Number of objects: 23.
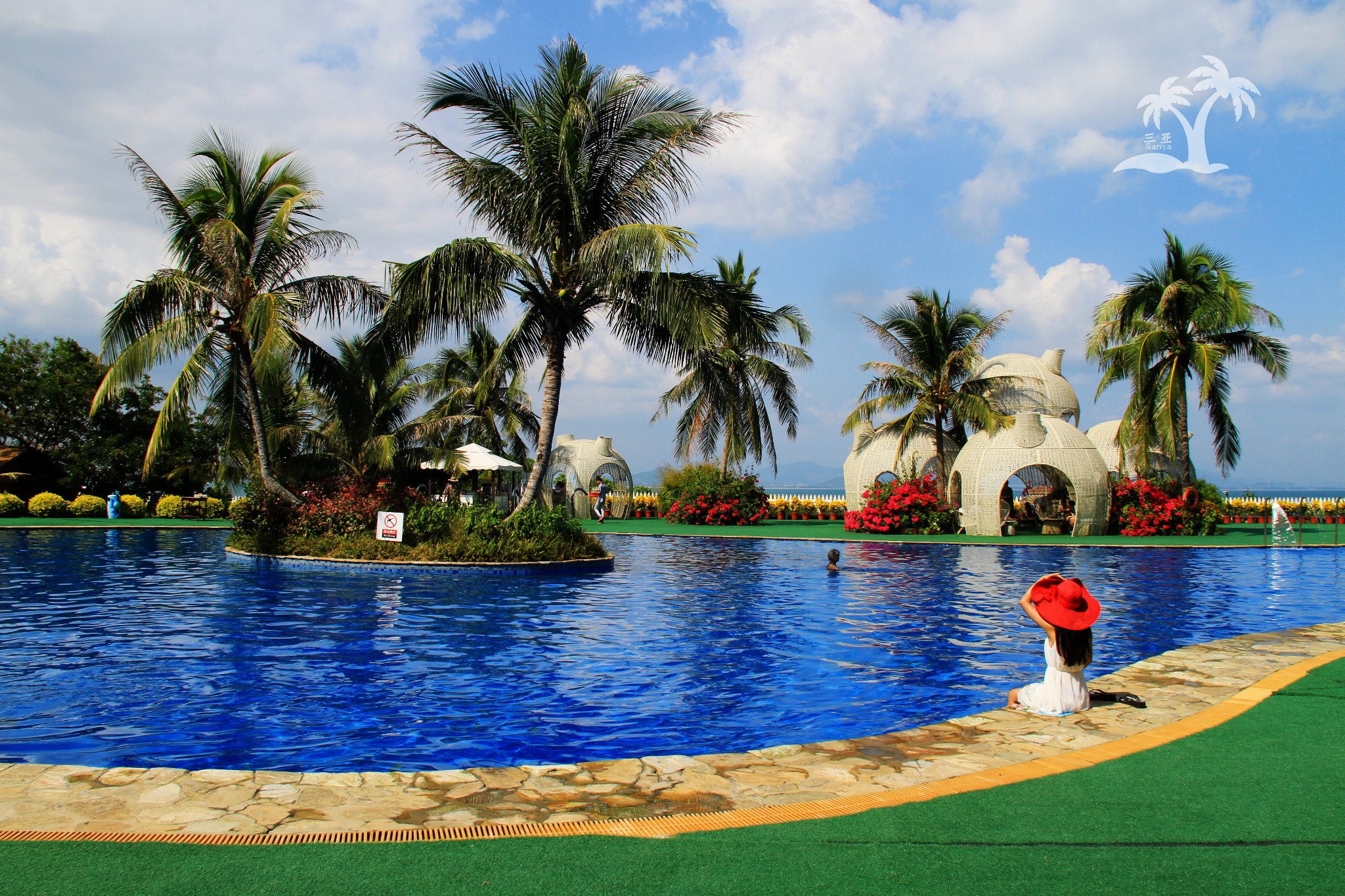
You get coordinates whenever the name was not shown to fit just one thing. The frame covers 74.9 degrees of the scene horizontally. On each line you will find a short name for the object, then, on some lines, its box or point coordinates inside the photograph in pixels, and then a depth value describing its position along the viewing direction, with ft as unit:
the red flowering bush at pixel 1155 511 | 86.69
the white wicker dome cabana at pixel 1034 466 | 86.79
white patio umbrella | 83.05
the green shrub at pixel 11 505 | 103.81
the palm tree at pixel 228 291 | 53.26
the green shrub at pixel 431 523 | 55.88
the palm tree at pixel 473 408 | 99.64
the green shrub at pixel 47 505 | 104.12
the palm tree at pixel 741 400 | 96.63
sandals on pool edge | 20.53
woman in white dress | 19.71
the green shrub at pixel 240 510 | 61.05
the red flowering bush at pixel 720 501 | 102.73
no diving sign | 54.75
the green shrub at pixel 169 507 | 106.83
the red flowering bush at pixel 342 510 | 58.54
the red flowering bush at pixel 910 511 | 90.84
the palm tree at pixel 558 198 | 51.34
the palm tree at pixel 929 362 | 92.84
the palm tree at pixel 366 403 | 57.62
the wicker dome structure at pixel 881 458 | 103.09
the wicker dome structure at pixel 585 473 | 128.06
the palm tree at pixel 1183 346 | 82.17
